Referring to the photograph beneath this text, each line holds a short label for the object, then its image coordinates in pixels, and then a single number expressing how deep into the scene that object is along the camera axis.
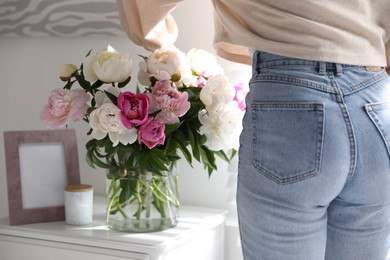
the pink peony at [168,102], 2.22
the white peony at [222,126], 2.28
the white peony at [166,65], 2.27
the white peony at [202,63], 2.39
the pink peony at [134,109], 2.19
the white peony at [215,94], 2.26
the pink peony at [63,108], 2.28
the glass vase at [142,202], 2.32
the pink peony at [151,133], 2.19
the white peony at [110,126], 2.19
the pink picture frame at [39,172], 2.45
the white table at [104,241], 2.25
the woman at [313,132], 1.83
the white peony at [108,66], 2.26
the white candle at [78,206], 2.41
